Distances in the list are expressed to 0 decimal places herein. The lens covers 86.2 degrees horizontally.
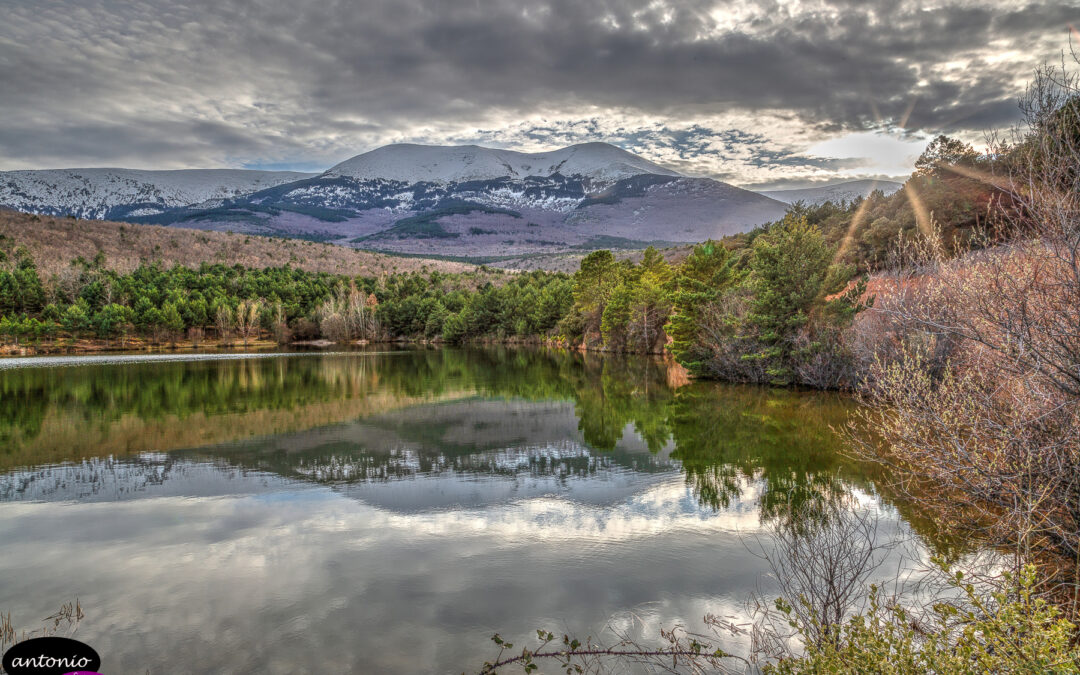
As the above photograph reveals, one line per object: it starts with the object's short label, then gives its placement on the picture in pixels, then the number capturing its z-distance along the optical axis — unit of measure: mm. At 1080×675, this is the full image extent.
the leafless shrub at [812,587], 5480
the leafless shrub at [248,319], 83625
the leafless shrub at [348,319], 89125
